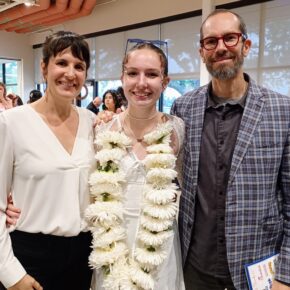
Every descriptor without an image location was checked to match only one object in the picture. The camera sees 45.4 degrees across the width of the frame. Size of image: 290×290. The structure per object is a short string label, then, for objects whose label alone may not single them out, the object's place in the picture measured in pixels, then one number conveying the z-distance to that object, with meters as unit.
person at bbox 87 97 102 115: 6.80
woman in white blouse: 1.43
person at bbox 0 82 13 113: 6.08
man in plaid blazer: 1.45
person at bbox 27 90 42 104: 6.57
